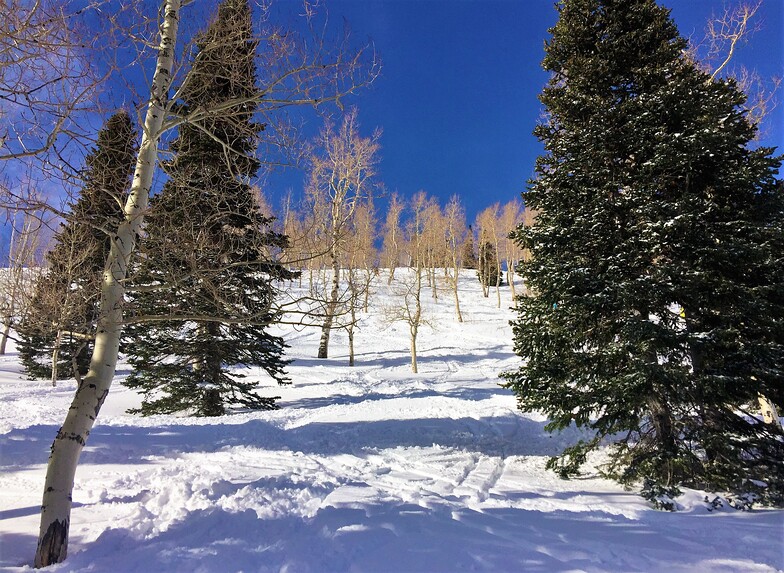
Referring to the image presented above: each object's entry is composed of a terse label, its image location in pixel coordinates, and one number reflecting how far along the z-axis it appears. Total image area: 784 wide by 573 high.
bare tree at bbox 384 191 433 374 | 34.50
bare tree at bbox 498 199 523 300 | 40.90
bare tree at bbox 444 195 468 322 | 36.97
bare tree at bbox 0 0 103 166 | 3.12
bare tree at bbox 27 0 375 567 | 3.32
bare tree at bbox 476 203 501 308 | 42.75
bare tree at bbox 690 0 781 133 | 10.76
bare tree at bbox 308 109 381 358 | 6.04
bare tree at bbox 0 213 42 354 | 4.45
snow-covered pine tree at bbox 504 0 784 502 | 5.30
